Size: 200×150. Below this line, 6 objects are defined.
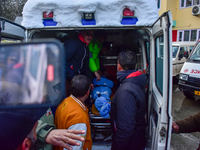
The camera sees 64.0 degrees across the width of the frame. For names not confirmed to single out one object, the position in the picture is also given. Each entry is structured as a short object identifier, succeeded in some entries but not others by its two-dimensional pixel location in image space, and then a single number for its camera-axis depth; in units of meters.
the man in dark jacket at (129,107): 1.83
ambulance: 1.69
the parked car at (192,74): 5.16
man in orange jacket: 1.61
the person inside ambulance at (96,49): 3.49
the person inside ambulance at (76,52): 2.95
